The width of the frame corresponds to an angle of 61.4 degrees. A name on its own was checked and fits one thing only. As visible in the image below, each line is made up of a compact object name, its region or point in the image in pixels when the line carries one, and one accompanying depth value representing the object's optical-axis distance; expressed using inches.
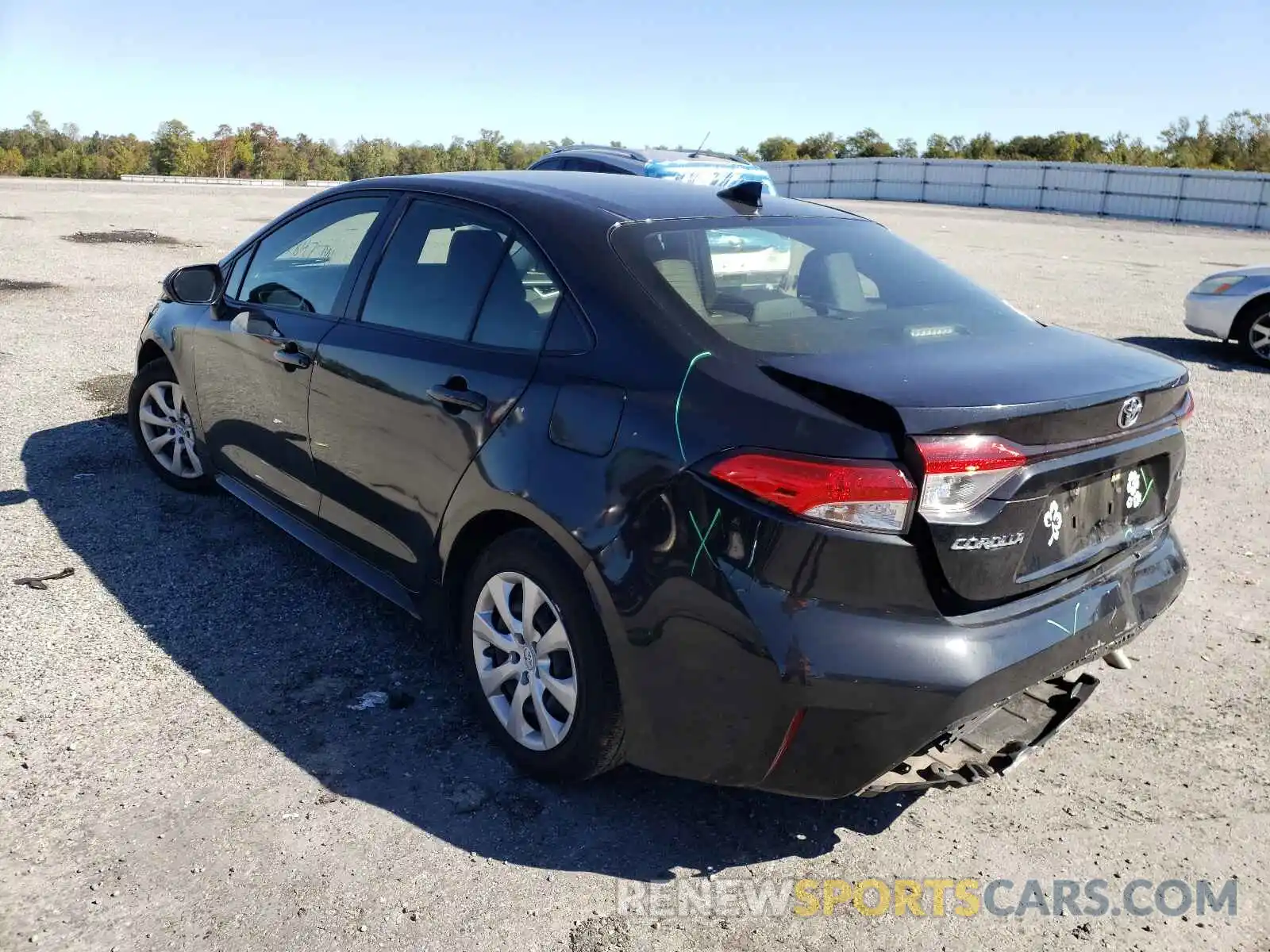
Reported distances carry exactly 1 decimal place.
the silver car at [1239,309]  394.0
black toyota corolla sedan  98.9
